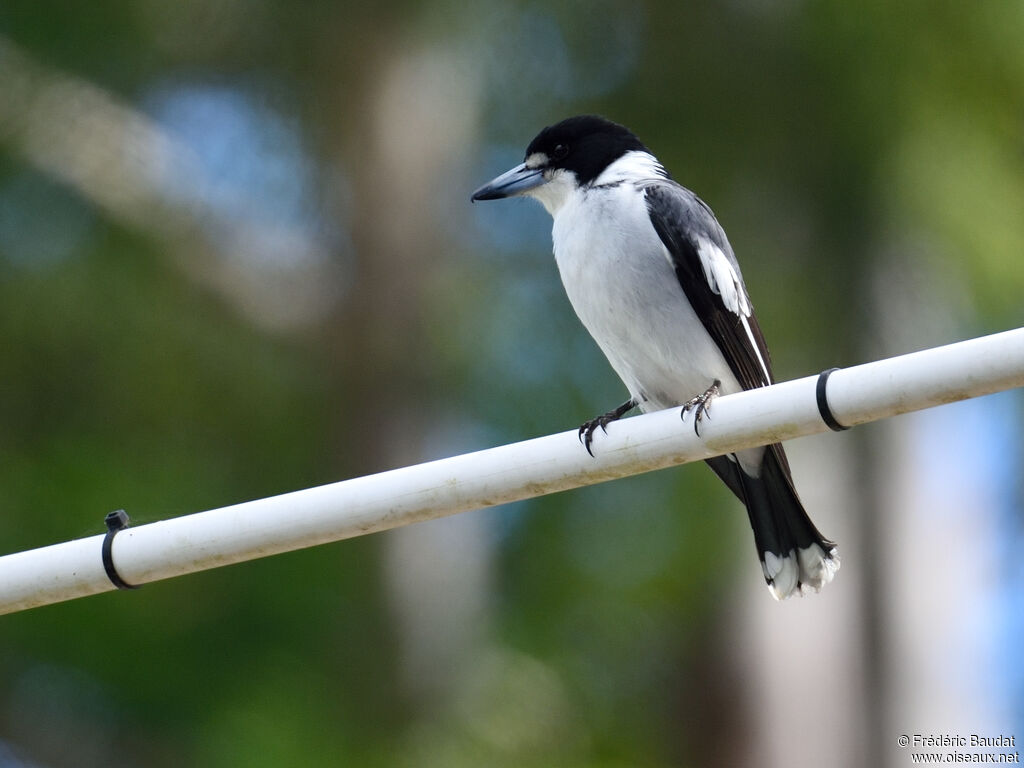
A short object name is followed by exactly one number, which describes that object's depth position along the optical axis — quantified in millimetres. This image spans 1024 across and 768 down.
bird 6672
